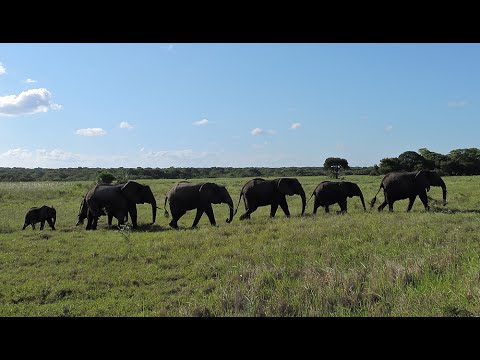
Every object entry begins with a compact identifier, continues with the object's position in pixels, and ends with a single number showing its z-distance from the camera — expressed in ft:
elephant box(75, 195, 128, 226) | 60.83
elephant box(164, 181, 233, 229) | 57.62
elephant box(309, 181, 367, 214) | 66.08
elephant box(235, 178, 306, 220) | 64.80
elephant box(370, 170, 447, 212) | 62.90
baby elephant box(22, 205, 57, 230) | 60.90
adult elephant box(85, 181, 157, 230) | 56.94
